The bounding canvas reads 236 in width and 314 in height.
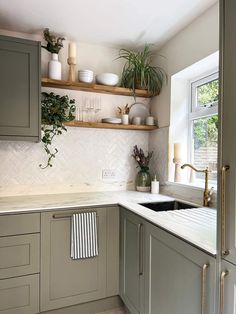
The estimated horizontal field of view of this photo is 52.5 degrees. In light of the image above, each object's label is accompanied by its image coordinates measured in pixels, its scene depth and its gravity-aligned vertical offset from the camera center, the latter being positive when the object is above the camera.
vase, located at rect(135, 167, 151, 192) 2.53 -0.27
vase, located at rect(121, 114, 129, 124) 2.45 +0.37
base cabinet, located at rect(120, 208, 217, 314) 1.04 -0.64
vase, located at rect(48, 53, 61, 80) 2.20 +0.79
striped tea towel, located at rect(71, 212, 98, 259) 1.80 -0.61
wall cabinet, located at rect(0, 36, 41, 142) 1.87 +0.53
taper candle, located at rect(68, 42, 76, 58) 2.24 +0.98
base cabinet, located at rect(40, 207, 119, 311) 1.76 -0.85
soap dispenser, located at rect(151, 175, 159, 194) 2.41 -0.32
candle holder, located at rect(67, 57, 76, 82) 2.25 +0.83
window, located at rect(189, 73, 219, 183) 2.05 +0.29
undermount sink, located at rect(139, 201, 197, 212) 2.02 -0.43
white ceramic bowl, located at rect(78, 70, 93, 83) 2.27 +0.76
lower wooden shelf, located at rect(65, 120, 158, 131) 2.25 +0.29
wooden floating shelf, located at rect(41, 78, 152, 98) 2.18 +0.65
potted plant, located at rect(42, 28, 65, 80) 2.18 +0.94
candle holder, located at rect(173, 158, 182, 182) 2.23 -0.14
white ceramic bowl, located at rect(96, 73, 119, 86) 2.33 +0.75
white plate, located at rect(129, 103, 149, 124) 2.64 +0.49
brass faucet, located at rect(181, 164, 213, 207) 1.82 -0.29
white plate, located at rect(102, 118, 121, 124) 2.36 +0.35
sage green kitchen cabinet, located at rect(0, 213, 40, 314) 1.64 -0.76
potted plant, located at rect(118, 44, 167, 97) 2.43 +0.83
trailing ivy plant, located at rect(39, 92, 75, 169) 2.14 +0.35
